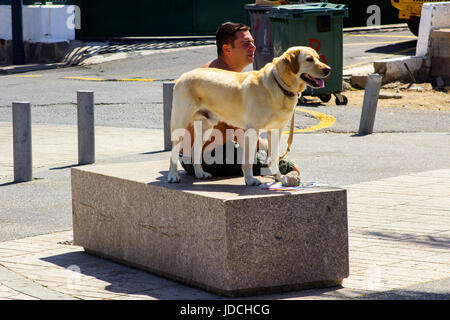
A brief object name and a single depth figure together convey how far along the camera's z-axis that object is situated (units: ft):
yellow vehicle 68.74
